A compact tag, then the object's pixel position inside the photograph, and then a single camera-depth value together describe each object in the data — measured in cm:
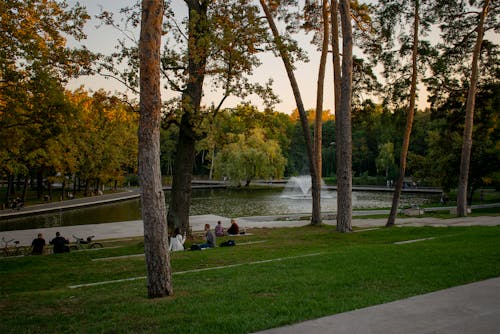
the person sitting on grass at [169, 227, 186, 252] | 1330
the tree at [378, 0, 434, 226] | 1814
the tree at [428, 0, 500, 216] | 1986
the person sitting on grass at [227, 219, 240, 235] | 1719
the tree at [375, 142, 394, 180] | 6638
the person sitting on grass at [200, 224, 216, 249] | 1383
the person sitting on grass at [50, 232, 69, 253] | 1417
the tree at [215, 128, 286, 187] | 6059
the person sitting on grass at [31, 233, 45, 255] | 1419
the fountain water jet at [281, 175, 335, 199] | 4831
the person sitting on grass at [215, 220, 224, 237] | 1706
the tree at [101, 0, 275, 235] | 1340
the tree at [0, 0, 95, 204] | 1409
